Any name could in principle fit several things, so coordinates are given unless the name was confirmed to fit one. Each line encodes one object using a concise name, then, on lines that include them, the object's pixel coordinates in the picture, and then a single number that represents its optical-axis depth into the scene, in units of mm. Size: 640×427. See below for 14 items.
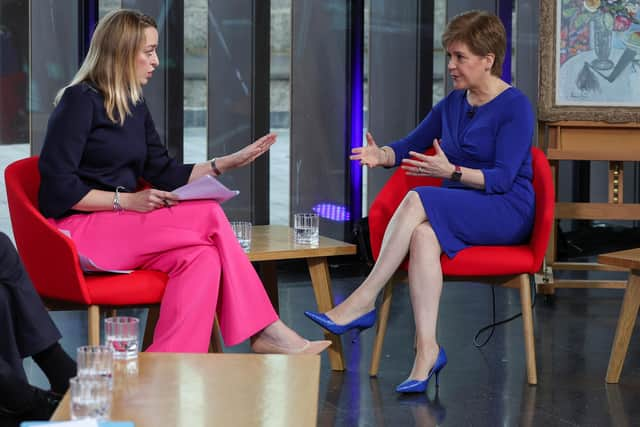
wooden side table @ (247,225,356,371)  6236
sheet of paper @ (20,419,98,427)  3171
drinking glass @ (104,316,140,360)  4082
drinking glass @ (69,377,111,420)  3279
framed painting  8919
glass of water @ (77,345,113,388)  3563
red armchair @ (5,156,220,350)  5372
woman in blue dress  6114
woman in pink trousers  5471
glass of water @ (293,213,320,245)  6476
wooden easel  8906
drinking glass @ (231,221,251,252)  6252
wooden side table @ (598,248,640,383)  6193
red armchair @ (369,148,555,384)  6210
